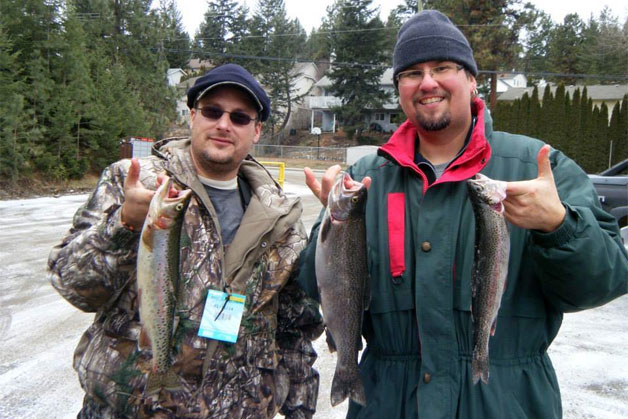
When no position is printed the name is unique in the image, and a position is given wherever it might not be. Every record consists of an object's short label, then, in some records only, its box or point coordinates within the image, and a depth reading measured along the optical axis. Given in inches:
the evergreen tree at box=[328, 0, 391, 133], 2098.9
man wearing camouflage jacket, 106.5
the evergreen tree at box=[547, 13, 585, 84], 2620.6
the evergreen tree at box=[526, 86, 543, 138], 1310.3
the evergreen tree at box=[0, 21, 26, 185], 758.5
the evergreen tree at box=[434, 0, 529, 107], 1534.2
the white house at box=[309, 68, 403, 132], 2345.0
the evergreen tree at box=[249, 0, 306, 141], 2448.3
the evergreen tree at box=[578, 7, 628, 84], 1910.7
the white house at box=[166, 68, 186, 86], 2652.6
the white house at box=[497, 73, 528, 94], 3009.4
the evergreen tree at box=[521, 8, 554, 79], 3046.3
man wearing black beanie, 88.3
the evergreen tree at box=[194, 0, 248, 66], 2637.8
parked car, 342.0
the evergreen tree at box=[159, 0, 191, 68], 2796.5
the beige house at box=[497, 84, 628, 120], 1901.5
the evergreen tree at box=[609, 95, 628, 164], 1219.9
